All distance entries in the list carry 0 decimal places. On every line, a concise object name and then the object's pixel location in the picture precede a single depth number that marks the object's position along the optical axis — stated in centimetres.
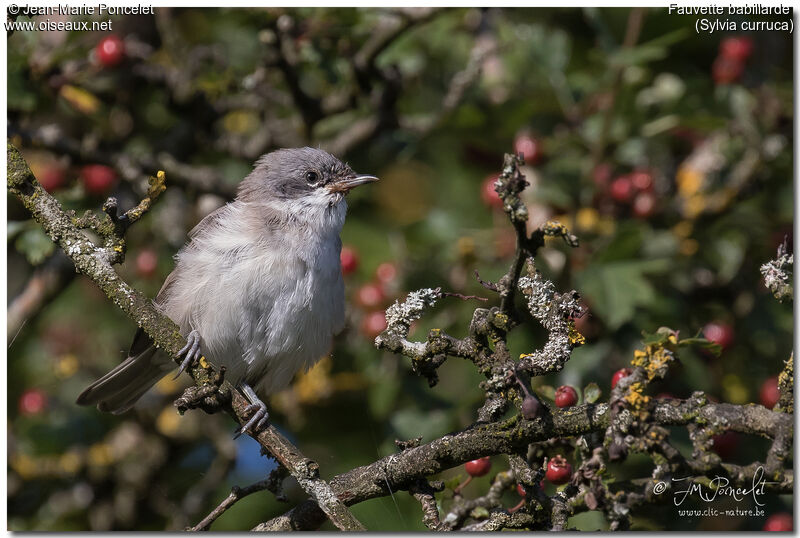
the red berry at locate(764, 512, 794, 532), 553
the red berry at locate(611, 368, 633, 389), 441
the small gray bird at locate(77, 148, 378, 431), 650
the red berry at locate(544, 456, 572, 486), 492
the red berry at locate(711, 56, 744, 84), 839
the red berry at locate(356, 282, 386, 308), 800
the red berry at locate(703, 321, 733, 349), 743
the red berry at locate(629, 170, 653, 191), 811
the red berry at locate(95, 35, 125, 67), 820
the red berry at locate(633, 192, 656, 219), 811
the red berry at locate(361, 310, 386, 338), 782
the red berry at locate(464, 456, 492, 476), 536
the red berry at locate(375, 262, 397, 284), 804
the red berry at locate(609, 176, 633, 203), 805
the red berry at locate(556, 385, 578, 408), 505
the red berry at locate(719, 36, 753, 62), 819
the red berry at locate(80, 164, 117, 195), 828
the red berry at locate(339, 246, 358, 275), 839
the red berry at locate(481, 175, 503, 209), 815
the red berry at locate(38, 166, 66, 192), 832
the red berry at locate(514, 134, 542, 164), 851
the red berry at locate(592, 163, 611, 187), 824
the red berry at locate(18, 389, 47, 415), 803
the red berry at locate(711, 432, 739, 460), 682
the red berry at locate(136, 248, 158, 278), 865
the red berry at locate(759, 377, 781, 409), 682
